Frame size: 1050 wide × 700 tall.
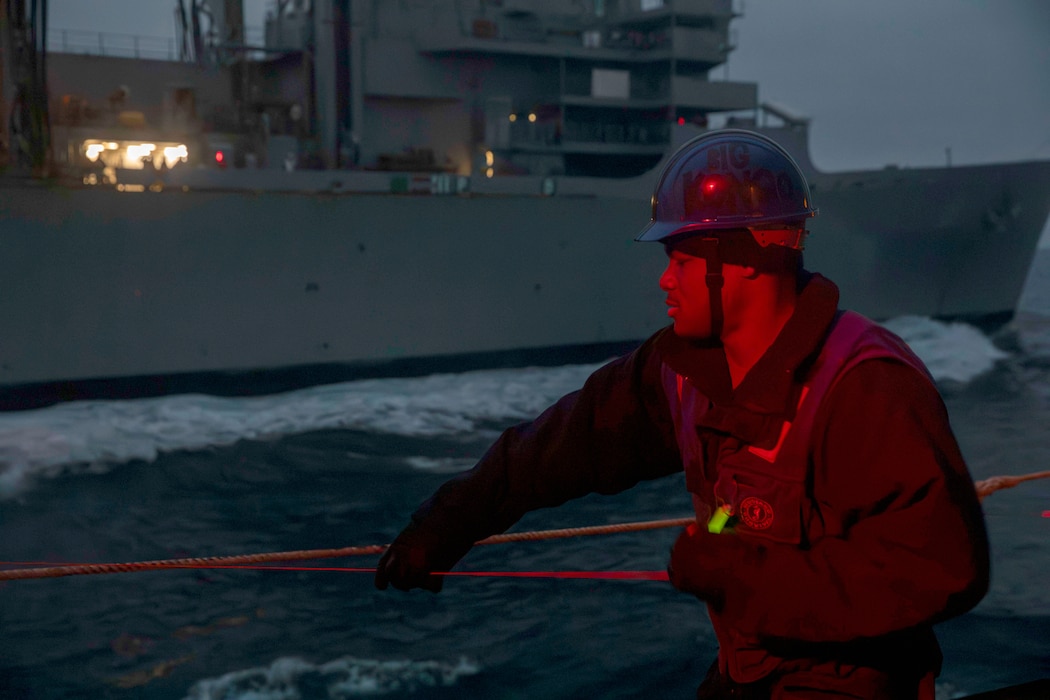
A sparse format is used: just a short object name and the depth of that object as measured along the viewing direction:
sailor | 1.12
